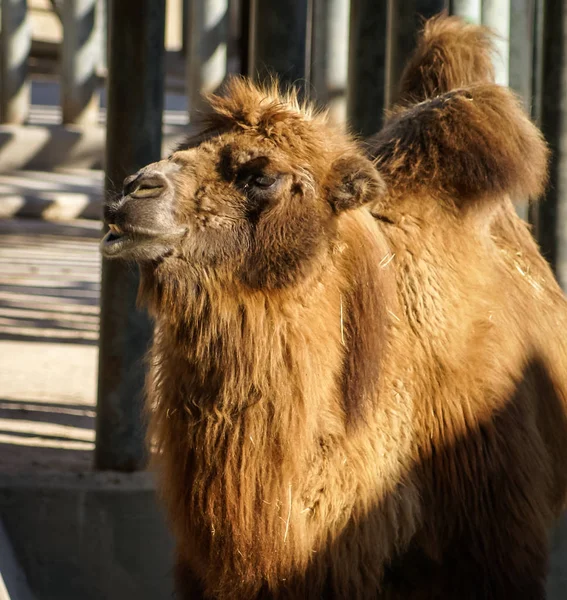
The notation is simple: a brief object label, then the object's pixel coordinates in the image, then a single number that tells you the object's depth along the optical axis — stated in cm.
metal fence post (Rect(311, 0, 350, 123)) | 2622
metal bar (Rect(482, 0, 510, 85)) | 1461
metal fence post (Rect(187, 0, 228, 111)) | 4059
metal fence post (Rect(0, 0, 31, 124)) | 3887
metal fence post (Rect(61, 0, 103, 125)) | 3956
